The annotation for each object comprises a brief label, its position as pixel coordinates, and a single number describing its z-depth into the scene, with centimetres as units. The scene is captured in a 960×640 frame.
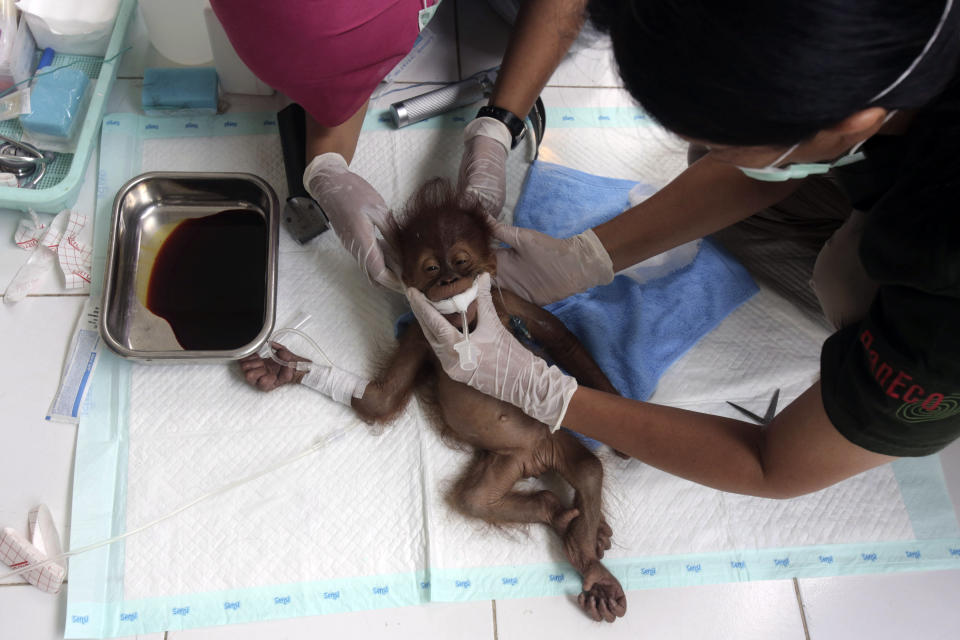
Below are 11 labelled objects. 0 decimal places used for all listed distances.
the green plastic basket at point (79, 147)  179
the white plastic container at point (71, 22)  196
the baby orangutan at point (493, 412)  148
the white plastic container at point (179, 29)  196
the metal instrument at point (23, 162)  184
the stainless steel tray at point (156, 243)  166
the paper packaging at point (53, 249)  179
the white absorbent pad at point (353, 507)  156
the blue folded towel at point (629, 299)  179
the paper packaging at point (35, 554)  152
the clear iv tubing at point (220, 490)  152
